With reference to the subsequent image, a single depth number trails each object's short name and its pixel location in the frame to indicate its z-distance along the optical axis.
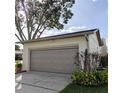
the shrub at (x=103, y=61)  6.80
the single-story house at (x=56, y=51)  5.23
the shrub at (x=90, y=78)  3.96
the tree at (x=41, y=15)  8.62
